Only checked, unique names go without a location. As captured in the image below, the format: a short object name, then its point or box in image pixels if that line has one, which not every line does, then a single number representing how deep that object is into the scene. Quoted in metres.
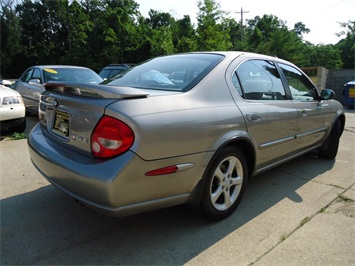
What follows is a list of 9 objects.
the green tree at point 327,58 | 41.62
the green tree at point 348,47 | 43.22
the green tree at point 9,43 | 38.84
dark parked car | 11.98
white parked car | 5.19
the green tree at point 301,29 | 70.31
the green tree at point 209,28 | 24.16
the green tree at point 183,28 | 36.81
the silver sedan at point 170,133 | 1.87
